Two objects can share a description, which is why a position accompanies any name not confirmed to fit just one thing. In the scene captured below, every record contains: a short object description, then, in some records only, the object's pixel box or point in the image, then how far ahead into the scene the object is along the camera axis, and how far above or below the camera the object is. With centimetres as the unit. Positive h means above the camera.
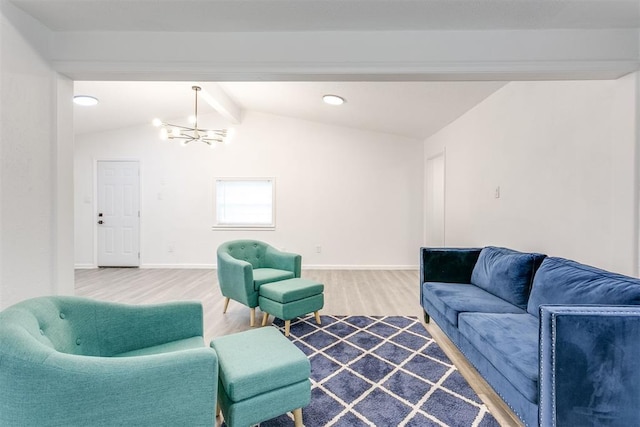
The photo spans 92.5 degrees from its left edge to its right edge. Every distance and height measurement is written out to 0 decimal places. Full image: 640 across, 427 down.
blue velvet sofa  129 -69
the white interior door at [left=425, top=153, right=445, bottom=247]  523 +22
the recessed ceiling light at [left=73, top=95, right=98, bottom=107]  414 +150
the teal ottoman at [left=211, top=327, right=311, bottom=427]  141 -82
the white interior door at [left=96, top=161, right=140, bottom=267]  571 -9
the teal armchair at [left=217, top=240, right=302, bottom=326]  305 -65
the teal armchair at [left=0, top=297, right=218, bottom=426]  97 -58
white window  575 +13
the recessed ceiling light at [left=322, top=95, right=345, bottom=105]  412 +153
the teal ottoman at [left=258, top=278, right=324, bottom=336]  280 -85
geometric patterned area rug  170 -113
